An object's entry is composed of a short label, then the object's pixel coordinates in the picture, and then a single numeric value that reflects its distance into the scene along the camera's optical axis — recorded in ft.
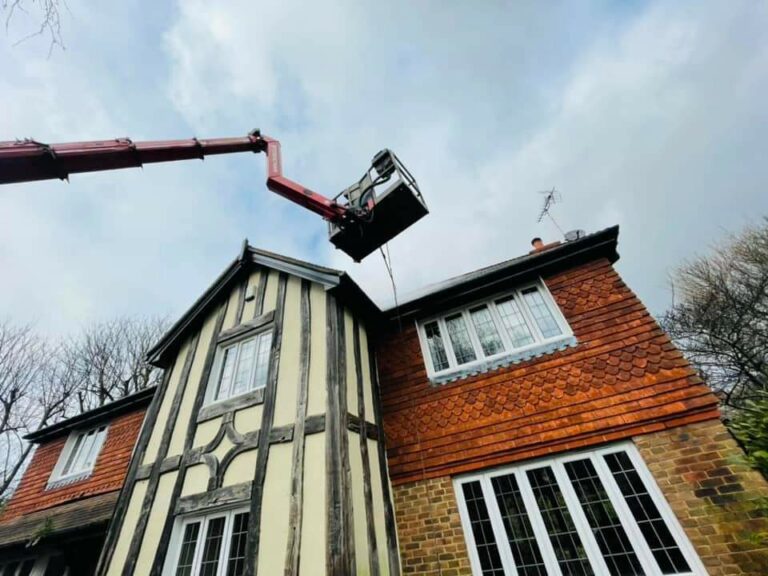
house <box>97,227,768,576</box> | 14.58
